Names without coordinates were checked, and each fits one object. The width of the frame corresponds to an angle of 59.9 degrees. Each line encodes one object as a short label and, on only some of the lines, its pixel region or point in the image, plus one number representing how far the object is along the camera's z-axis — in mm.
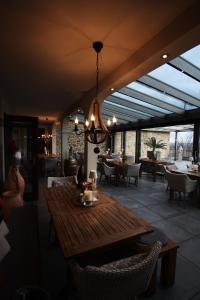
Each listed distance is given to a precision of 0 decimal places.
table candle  2148
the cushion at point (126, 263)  1176
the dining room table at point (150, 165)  6715
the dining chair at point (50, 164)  7012
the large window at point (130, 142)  9444
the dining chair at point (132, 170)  5759
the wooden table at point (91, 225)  1384
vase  3469
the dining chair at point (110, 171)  6047
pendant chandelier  2203
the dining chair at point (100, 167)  6363
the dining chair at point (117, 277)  1047
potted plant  7102
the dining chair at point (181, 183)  4102
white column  4109
